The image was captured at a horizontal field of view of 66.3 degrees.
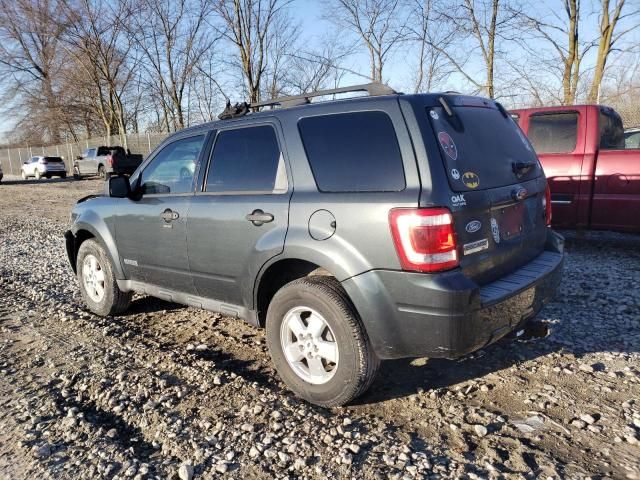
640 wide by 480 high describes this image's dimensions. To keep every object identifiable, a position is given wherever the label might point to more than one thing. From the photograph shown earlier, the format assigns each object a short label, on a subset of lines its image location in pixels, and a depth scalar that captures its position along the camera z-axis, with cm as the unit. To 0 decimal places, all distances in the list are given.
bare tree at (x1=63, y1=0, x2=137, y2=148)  2827
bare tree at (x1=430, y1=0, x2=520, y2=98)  1584
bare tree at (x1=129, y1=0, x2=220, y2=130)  2545
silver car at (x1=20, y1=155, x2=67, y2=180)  3027
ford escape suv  258
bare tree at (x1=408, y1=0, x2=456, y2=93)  1830
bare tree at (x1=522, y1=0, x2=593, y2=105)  1494
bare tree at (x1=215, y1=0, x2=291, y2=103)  1681
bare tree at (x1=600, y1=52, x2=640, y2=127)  1303
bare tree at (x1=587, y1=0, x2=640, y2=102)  1443
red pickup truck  601
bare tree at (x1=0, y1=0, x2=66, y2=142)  3538
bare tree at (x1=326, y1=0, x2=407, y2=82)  2094
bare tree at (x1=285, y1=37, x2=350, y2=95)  2286
